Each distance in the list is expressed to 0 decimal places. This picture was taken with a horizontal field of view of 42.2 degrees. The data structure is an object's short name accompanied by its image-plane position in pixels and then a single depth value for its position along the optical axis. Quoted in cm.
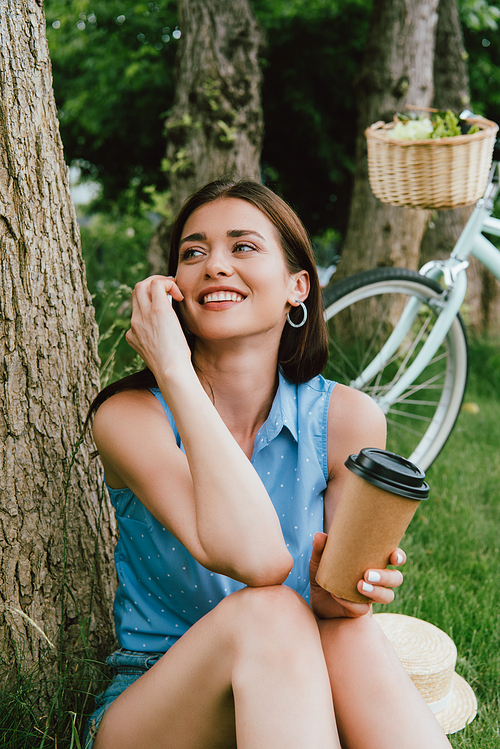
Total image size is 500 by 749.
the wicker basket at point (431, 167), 247
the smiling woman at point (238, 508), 134
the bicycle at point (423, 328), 273
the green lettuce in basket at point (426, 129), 255
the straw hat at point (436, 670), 182
